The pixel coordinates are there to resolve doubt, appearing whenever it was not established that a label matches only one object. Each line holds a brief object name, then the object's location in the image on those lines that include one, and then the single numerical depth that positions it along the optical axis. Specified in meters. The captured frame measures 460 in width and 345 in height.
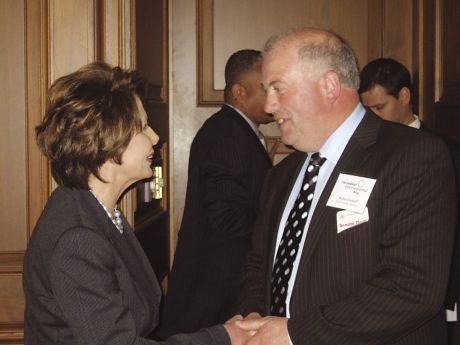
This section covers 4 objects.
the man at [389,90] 3.37
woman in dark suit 1.51
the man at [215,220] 2.93
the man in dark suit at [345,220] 1.58
